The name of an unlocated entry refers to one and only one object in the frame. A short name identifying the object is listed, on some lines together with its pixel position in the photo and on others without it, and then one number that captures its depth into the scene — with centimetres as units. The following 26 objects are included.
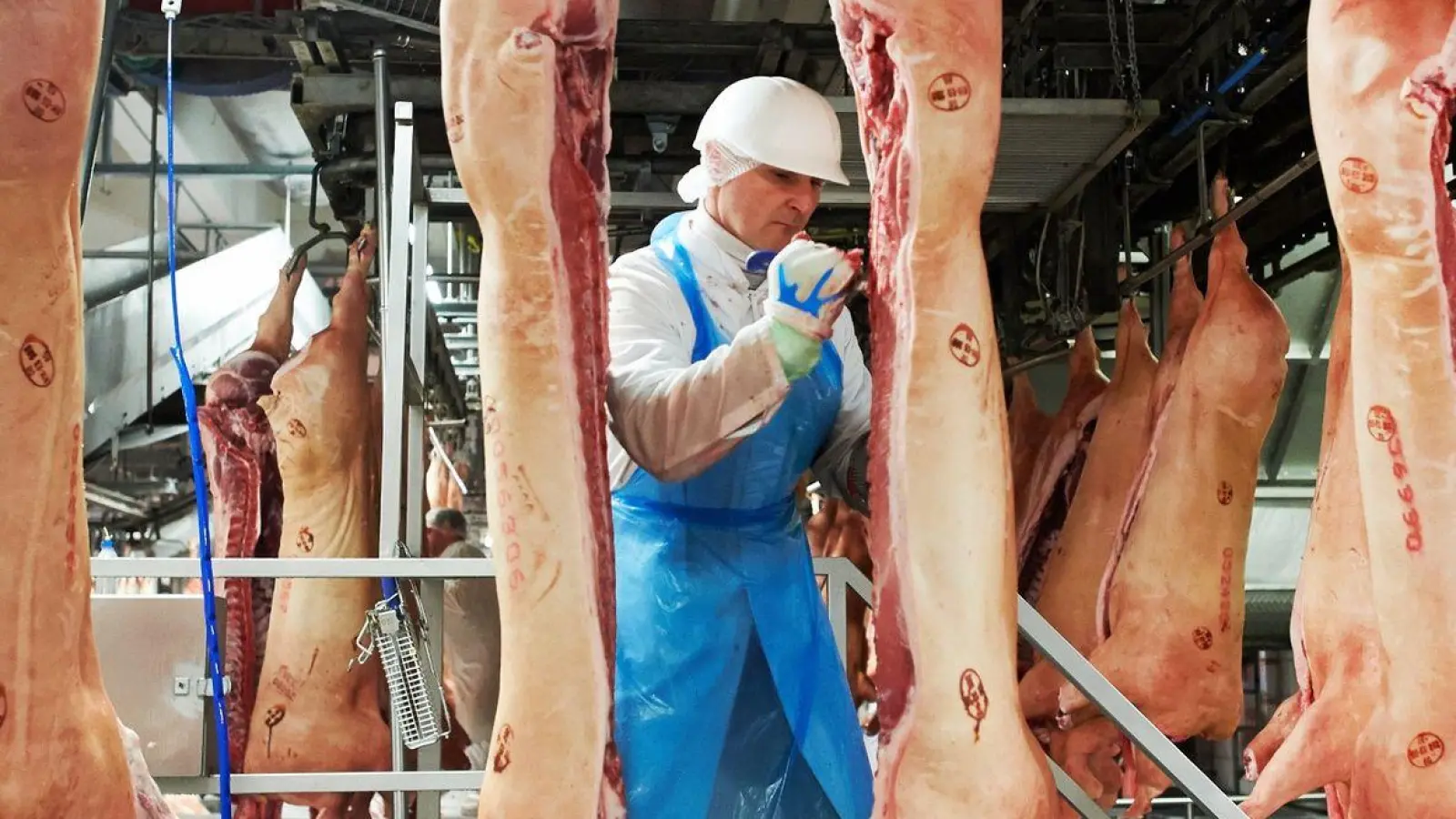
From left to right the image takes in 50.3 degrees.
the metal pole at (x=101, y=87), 290
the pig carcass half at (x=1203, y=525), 414
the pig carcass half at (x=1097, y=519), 468
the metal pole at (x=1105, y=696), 260
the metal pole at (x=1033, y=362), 615
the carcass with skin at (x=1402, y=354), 227
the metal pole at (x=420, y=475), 361
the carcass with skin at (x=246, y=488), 450
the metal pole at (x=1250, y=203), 410
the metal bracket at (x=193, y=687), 335
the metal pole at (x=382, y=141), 406
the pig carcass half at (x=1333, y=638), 244
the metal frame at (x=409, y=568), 264
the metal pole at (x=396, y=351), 344
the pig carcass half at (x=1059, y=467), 533
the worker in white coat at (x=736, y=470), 238
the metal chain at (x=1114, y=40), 432
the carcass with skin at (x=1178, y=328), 447
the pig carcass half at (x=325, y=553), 435
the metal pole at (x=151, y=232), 550
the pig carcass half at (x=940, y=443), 204
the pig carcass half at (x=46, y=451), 177
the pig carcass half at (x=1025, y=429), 595
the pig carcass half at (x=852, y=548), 622
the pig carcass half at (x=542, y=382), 198
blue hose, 274
